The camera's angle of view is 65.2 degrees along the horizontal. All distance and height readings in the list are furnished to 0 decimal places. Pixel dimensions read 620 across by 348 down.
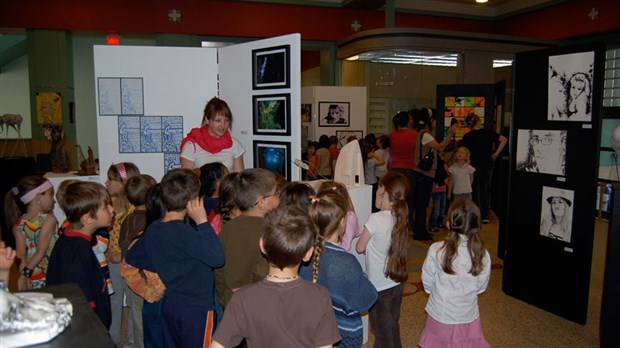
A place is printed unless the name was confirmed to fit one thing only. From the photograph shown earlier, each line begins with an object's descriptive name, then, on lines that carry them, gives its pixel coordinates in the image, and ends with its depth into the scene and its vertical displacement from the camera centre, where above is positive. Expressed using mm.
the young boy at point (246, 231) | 2273 -508
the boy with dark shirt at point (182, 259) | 2143 -619
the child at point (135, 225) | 2668 -567
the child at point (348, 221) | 2791 -574
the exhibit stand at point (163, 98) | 4355 +224
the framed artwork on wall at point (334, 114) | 8415 +164
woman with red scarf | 3787 -152
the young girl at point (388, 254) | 2732 -738
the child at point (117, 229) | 3035 -672
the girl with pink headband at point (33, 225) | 2885 -626
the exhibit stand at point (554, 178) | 3576 -416
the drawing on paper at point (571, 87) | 3562 +292
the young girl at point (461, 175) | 6340 -658
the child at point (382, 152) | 6520 -389
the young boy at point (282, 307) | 1591 -607
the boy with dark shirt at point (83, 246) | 2312 -602
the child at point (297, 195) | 2361 -356
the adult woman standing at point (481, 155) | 6816 -431
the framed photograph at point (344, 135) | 8445 -202
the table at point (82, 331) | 1079 -487
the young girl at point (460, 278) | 2566 -818
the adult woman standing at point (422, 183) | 6141 -747
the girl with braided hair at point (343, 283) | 1975 -651
